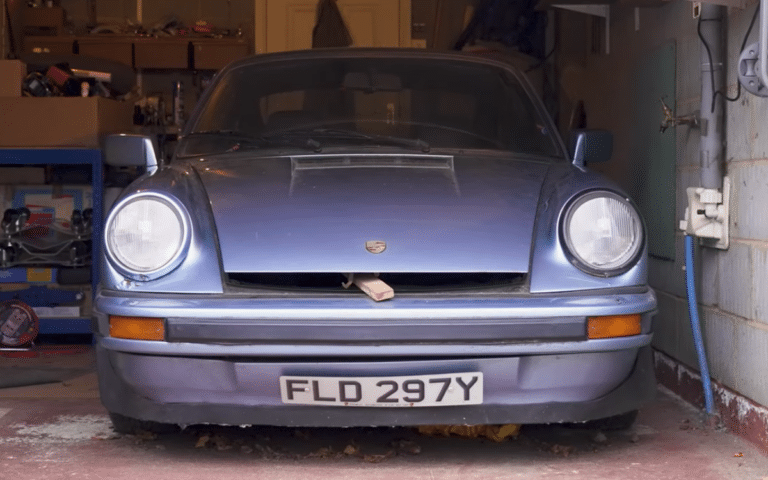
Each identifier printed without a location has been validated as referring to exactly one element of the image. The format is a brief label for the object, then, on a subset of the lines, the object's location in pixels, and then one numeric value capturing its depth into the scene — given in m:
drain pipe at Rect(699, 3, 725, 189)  3.79
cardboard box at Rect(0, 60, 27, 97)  5.92
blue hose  3.75
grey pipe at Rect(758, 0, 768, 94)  2.95
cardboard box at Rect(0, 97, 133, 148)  5.77
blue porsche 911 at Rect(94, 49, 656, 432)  2.91
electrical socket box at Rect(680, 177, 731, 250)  3.76
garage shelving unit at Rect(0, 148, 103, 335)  5.72
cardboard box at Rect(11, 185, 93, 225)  6.17
